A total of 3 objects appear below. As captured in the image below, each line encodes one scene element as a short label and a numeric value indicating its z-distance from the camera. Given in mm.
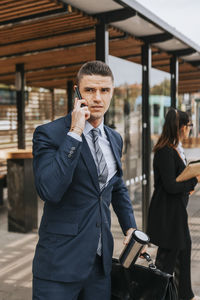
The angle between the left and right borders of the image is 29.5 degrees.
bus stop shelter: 3986
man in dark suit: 1767
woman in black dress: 3363
